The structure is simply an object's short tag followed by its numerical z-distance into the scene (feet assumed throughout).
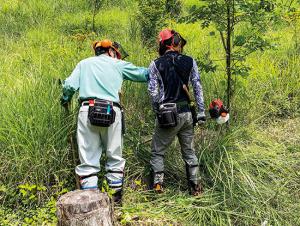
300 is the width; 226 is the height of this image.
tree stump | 10.01
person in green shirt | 12.85
